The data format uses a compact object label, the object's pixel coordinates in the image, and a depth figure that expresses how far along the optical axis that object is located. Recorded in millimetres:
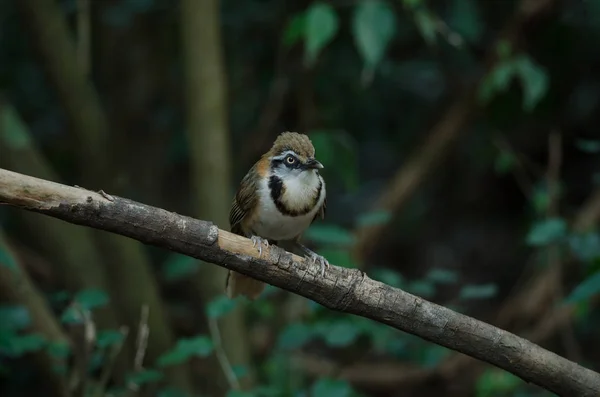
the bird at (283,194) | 6703
